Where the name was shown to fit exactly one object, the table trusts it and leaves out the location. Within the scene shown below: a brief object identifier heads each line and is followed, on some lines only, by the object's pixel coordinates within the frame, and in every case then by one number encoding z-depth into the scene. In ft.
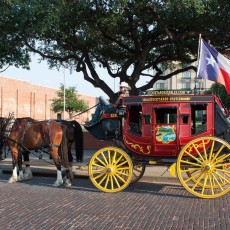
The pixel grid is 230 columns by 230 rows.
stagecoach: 29.84
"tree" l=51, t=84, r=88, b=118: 193.77
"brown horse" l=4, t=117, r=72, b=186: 35.45
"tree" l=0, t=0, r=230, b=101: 43.04
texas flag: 31.37
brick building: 166.93
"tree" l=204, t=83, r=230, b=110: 195.74
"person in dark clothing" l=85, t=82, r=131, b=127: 33.94
